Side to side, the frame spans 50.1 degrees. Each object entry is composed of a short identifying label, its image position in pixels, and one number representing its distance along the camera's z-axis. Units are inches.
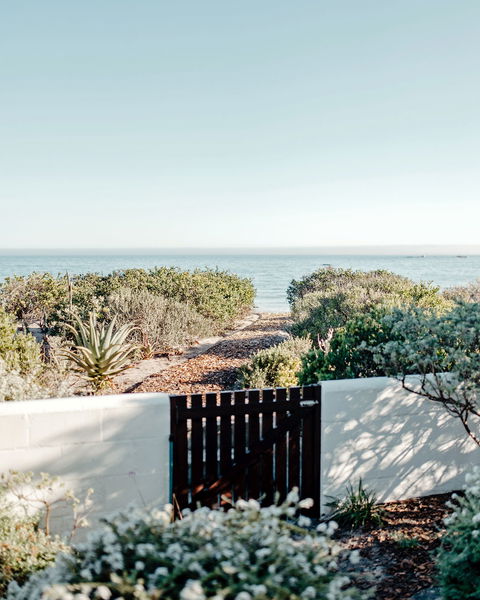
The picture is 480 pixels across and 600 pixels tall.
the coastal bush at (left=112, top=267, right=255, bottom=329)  648.4
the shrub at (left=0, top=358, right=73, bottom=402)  212.5
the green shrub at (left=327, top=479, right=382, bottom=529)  181.8
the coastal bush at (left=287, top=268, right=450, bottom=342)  488.6
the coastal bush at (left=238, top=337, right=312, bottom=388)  352.5
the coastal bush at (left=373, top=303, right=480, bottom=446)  173.3
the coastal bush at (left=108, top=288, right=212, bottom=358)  536.1
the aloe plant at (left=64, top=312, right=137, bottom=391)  370.4
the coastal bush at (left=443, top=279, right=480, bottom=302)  749.9
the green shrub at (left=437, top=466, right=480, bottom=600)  114.7
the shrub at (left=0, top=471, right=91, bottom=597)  121.6
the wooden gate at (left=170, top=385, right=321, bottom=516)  176.4
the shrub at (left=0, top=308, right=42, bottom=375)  303.6
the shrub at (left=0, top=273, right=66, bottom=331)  500.7
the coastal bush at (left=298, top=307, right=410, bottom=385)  251.3
